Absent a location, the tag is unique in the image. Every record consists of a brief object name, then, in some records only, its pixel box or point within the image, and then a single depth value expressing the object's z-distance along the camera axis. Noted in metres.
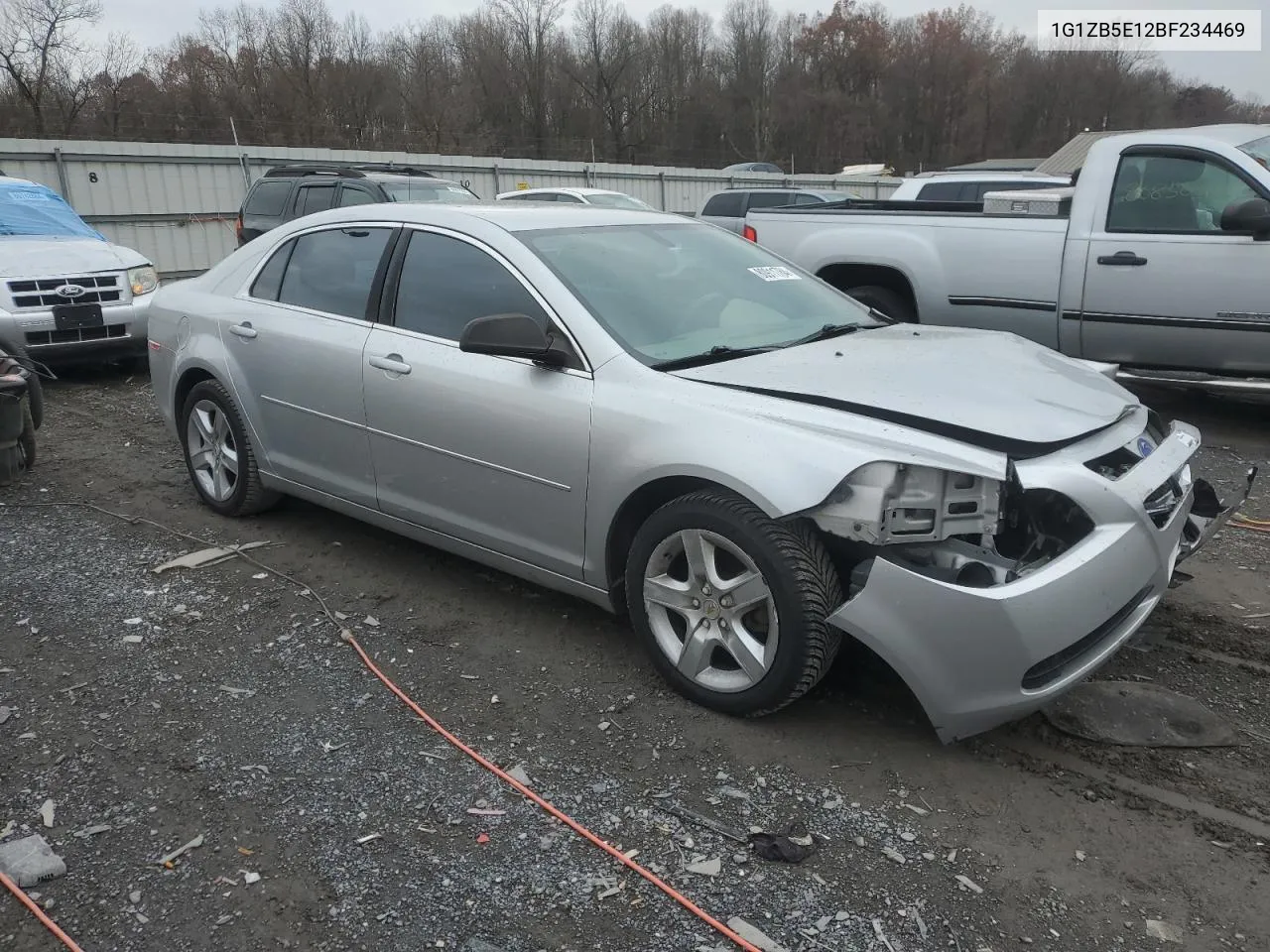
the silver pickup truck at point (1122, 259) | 6.30
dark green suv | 11.91
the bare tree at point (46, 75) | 32.09
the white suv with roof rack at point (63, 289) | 8.33
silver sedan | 2.79
